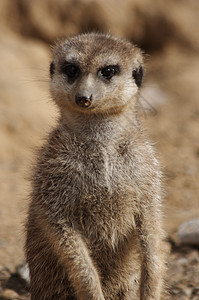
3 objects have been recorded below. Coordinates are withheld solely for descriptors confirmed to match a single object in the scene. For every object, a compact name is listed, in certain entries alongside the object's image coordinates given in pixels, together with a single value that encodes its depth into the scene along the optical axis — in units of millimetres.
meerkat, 5715
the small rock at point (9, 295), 7127
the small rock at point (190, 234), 8148
